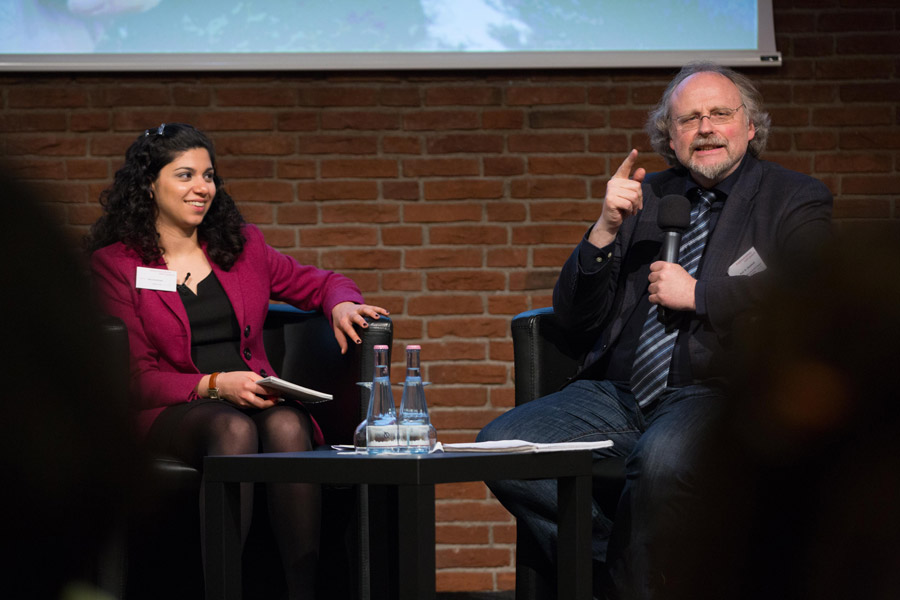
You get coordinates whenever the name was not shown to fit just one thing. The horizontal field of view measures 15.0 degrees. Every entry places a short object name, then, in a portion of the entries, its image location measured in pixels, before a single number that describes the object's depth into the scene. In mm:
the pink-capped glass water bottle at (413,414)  7484
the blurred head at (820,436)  2168
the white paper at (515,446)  7373
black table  7229
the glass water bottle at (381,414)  7482
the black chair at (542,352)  8188
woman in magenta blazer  7926
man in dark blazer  7635
